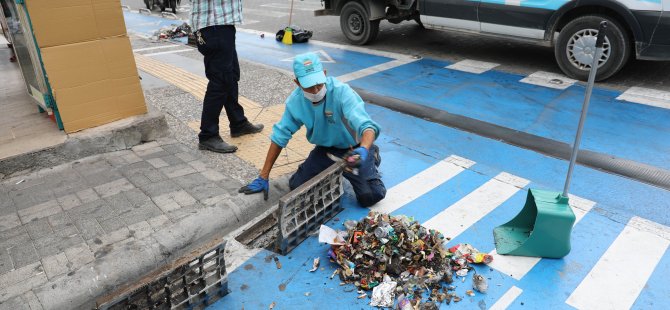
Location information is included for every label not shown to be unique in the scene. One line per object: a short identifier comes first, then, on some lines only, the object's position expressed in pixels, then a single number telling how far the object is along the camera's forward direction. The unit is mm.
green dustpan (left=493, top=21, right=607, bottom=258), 3074
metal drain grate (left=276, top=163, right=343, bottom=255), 3219
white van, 6066
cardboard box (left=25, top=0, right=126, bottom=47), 3836
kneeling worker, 3314
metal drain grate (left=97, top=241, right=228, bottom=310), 2416
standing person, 4168
